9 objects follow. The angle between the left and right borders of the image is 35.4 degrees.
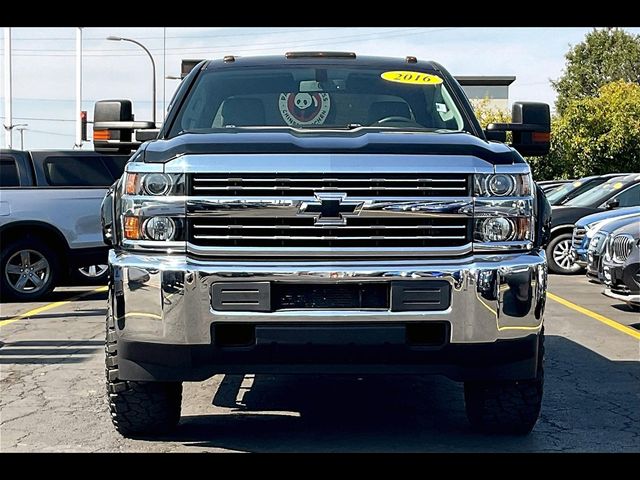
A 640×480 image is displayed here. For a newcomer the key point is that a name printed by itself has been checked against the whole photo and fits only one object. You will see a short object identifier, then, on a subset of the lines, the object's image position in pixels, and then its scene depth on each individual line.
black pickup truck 4.45
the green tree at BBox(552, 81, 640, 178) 46.25
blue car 12.62
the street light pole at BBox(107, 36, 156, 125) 35.03
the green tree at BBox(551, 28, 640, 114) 77.06
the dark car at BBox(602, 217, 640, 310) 9.88
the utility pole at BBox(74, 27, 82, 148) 38.56
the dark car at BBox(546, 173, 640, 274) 16.00
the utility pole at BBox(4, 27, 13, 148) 35.84
